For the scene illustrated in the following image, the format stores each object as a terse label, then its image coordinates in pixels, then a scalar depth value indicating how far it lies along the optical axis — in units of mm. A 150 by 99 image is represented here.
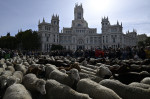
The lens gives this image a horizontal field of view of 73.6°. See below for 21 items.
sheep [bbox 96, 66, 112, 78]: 5042
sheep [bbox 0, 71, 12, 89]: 3899
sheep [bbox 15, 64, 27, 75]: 6324
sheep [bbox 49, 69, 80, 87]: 4093
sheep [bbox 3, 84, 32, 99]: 2968
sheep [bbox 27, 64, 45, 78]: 5780
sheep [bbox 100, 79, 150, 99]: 3014
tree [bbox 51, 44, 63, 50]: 50156
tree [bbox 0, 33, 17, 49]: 47560
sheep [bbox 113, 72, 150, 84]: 4558
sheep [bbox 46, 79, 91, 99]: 3045
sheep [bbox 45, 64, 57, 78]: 5785
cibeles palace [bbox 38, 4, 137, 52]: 61513
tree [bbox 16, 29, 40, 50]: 47520
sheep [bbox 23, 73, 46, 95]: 3529
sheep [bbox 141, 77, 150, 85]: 3870
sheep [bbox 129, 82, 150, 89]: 3457
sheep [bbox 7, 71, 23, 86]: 3876
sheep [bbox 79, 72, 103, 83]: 4387
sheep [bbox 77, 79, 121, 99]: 2936
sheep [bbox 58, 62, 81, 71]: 6289
